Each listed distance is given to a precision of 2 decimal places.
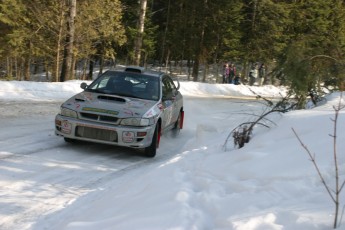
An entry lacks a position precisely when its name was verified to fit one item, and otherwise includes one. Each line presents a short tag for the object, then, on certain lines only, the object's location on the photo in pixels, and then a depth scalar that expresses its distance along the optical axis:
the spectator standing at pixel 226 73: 31.83
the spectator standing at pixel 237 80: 31.98
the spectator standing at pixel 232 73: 32.09
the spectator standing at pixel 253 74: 32.38
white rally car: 7.32
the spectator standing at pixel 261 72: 34.41
